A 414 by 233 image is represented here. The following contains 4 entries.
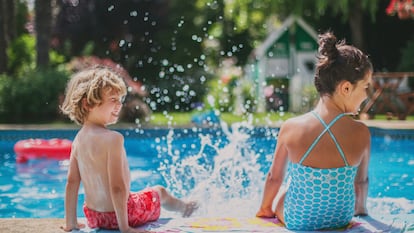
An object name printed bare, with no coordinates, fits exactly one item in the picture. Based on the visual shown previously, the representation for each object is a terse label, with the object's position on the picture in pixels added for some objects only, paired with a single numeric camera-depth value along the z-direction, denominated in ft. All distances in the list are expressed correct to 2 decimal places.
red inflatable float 22.62
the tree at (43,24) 38.81
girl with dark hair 8.98
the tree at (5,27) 43.47
